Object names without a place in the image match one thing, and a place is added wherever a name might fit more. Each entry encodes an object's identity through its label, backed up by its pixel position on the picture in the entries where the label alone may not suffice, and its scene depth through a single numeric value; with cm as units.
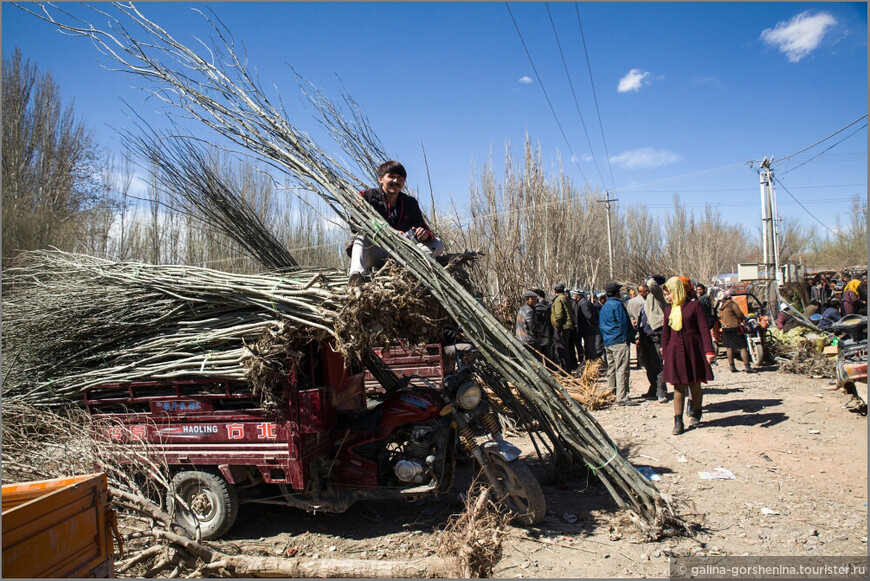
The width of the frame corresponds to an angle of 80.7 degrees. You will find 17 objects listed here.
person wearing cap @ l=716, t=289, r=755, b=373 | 935
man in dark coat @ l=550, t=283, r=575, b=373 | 945
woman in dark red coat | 581
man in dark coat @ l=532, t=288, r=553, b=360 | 913
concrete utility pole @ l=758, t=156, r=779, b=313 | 1616
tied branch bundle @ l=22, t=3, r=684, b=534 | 354
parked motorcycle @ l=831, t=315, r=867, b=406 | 595
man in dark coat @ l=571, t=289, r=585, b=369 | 1008
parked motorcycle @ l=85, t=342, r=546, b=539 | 379
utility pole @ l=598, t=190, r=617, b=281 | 2610
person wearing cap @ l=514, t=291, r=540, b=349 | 884
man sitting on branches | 389
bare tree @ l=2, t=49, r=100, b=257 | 1147
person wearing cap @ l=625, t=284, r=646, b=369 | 880
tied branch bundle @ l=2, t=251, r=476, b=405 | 363
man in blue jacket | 777
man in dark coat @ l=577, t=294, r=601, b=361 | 991
